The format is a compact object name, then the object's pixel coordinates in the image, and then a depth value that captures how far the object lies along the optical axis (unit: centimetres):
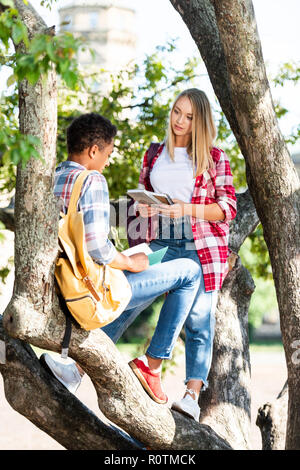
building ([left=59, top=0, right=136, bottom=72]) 4803
